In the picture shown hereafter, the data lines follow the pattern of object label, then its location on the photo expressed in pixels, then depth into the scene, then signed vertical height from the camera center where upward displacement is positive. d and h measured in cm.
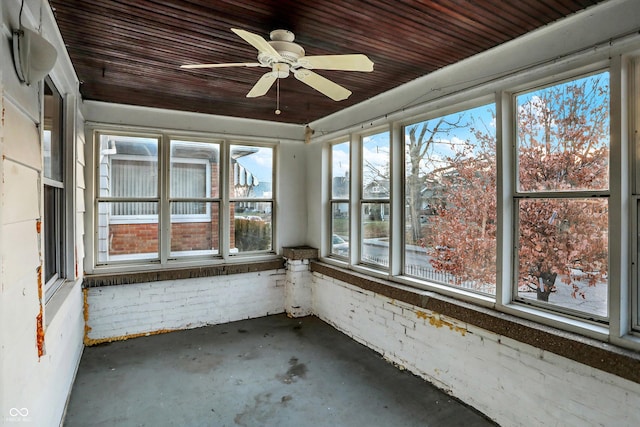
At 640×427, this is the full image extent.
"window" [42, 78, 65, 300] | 247 +16
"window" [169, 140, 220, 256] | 450 +18
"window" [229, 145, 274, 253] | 483 +19
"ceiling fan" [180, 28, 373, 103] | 199 +88
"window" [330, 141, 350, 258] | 448 +16
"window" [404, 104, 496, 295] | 277 +10
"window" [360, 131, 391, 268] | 380 +13
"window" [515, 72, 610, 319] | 212 +9
